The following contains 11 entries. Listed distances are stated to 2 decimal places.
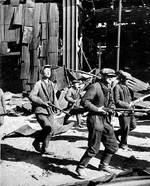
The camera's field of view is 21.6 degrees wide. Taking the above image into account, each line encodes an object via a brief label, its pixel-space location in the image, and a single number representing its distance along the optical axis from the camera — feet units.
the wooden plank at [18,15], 53.62
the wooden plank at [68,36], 53.36
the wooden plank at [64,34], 53.67
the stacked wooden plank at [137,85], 49.55
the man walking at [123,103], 29.59
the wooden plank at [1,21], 53.93
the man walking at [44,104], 27.55
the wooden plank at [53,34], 53.42
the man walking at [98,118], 24.04
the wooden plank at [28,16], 53.62
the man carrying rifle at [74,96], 39.01
